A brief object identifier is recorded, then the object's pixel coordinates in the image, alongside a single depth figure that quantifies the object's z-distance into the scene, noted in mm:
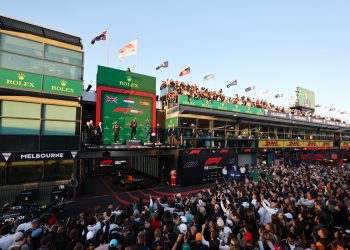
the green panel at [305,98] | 45938
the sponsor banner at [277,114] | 31116
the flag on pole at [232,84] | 28050
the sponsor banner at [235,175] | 20734
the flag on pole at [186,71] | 24219
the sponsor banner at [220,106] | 22980
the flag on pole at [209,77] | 26219
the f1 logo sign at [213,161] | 22328
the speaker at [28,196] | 12859
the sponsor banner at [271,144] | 29614
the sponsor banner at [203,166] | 20623
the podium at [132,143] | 17903
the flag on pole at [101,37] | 19062
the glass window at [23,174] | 13336
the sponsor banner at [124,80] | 19969
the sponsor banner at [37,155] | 12990
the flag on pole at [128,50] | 19772
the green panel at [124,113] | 20133
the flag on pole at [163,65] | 23142
